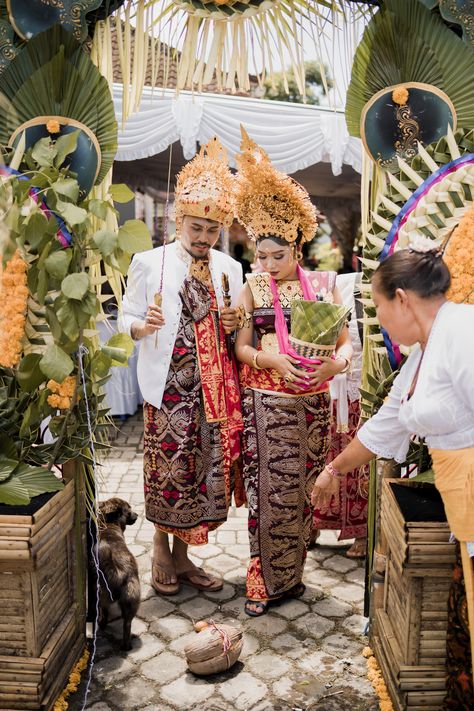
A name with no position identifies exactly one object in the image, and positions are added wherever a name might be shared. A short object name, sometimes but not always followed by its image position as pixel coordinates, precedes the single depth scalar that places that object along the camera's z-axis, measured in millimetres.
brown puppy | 2992
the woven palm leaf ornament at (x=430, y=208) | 2621
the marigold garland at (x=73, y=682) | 2664
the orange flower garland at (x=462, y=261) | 2562
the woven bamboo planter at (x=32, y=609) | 2385
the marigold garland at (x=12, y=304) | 2678
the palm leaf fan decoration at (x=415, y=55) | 2758
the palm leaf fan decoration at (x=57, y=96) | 2791
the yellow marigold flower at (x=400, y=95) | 2830
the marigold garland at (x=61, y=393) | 2713
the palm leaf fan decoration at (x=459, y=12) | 2709
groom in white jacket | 3414
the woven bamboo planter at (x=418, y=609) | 2359
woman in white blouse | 1952
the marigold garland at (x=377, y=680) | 2701
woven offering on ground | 2861
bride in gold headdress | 3350
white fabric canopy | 6918
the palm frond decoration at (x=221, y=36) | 2943
